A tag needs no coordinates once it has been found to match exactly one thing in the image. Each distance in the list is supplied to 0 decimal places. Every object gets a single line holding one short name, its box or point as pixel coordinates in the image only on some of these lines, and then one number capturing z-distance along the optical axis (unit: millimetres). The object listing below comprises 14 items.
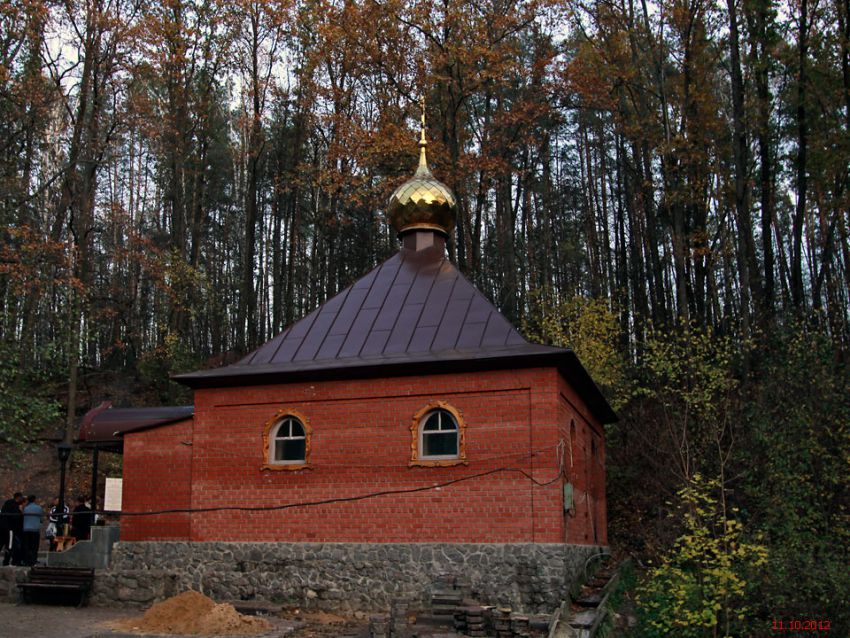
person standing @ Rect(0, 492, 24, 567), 15320
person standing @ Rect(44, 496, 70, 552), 15669
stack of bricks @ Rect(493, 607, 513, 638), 10031
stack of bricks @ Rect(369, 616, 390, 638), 9820
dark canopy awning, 16234
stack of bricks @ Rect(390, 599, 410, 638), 10008
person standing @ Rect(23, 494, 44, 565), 15148
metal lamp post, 14961
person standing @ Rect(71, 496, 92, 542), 16156
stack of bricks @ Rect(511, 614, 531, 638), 10031
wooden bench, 12727
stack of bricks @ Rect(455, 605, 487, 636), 10242
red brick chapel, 12047
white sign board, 14844
